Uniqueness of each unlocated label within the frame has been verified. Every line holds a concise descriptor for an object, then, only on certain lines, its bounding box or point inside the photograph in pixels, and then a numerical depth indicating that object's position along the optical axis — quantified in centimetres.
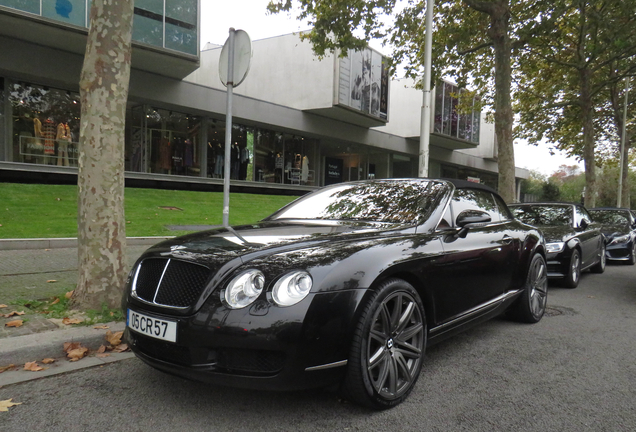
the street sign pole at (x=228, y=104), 505
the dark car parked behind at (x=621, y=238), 1062
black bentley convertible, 241
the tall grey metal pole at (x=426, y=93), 1009
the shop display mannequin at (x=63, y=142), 1709
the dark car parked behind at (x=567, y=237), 713
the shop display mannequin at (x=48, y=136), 1677
